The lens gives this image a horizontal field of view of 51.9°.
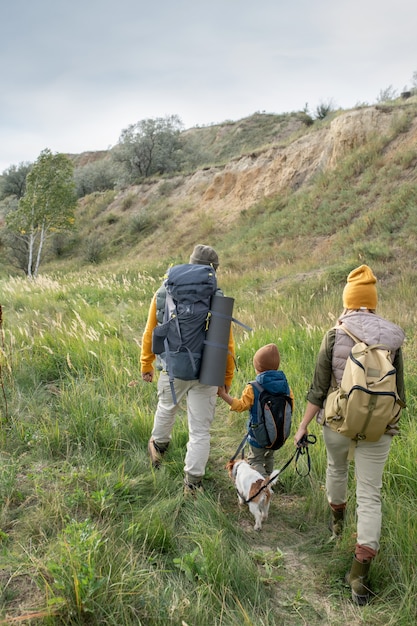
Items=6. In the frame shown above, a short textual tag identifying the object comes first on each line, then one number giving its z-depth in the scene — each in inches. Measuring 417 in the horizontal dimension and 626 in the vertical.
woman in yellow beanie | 96.9
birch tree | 1069.8
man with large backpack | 123.6
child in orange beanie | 124.6
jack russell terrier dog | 116.3
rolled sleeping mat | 123.6
